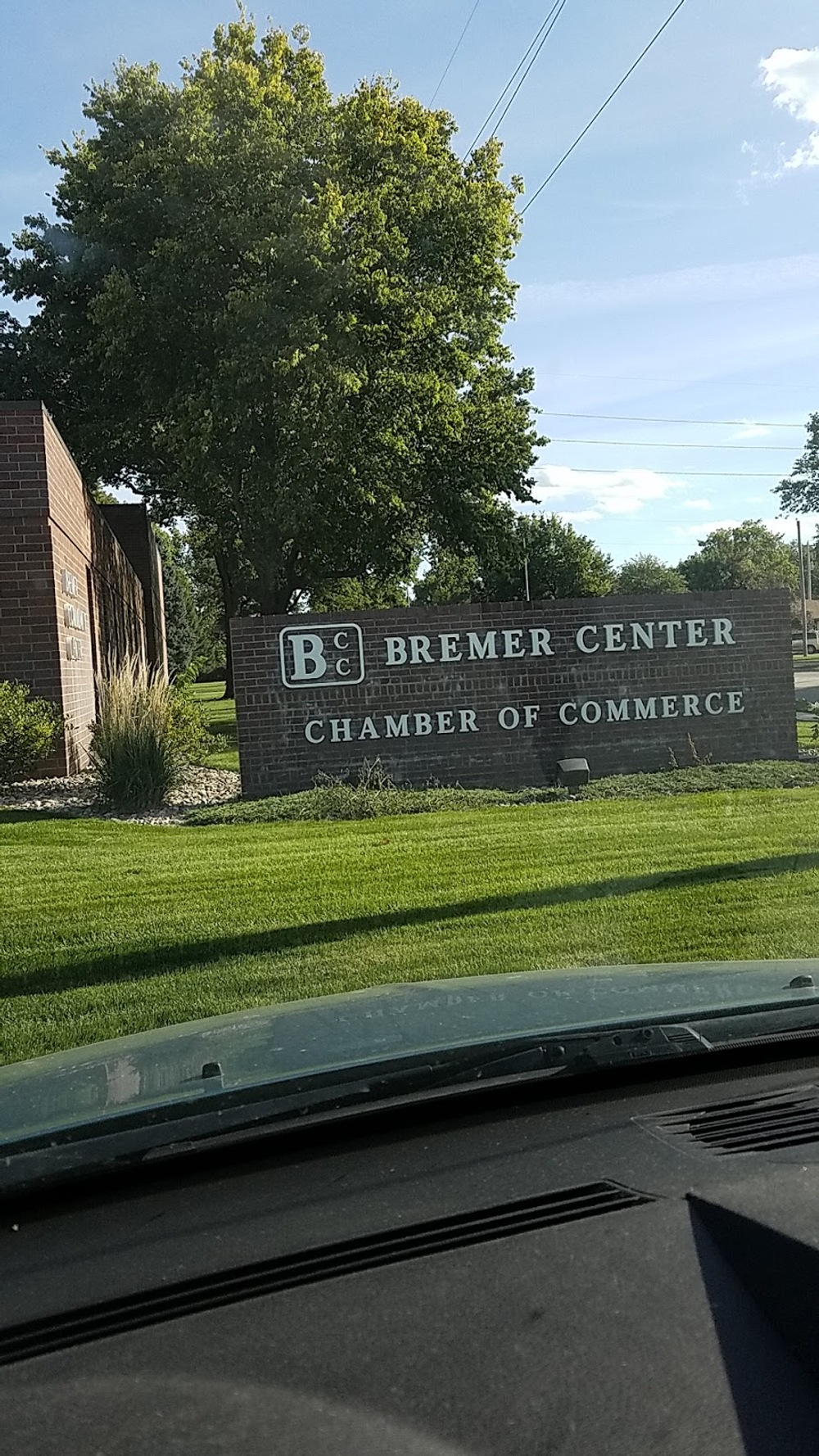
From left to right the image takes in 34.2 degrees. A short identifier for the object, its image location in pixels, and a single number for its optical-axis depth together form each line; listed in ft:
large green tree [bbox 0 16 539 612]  77.97
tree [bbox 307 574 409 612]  121.70
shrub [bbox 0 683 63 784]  46.37
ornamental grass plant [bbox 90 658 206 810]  45.44
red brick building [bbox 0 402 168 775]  51.21
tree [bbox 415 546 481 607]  109.09
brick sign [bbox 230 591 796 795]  49.24
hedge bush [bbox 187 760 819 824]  43.19
